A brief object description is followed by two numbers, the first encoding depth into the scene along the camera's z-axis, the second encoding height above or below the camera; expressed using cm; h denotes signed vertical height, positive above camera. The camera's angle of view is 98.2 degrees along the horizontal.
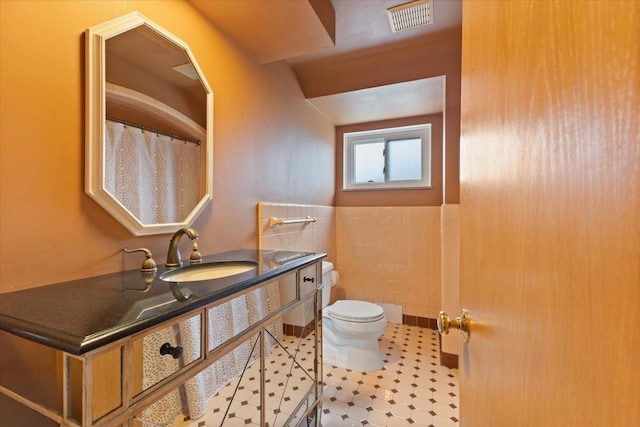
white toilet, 195 -87
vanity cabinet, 54 -39
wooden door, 20 +0
